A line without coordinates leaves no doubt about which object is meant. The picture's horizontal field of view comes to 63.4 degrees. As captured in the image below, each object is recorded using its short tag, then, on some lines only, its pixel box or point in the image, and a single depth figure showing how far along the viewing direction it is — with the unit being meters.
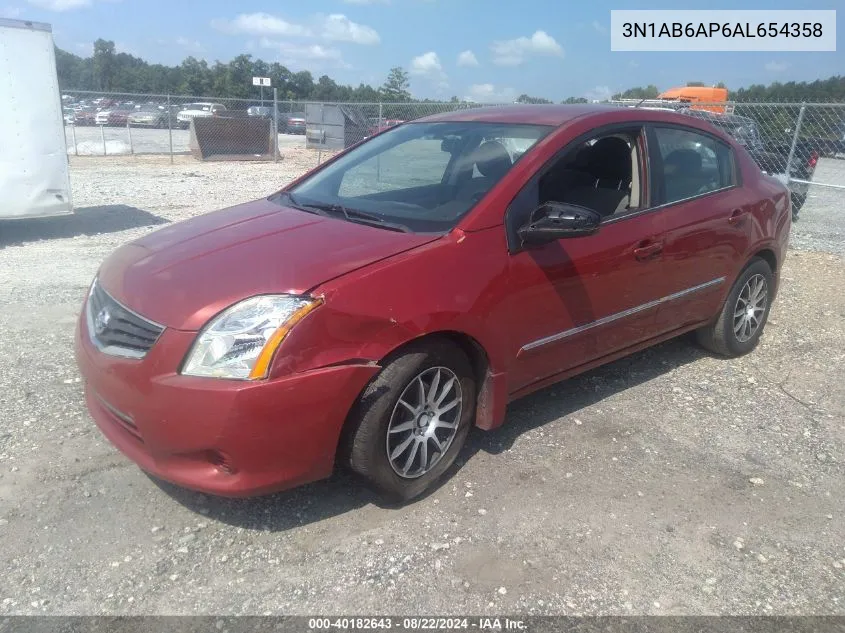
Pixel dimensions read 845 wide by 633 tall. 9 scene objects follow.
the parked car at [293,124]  30.72
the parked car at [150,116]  28.45
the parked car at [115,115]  27.21
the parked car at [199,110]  27.34
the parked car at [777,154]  10.70
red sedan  2.65
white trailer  8.44
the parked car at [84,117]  29.91
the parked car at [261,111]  25.82
